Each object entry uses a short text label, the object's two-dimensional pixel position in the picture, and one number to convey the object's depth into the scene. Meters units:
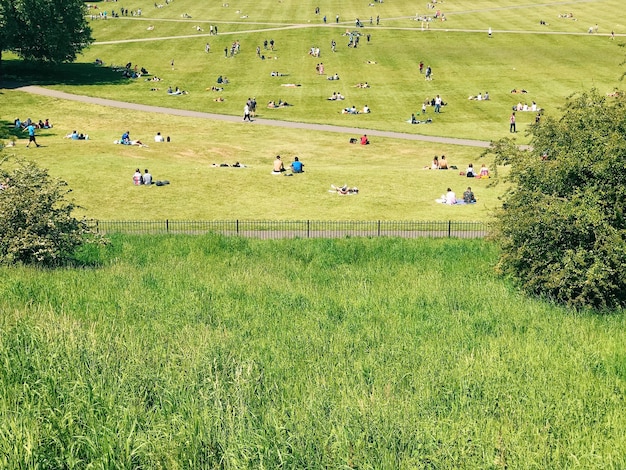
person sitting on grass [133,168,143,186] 38.91
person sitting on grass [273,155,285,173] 42.59
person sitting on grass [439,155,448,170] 46.62
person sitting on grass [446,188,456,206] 37.72
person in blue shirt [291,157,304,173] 43.12
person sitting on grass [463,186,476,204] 38.31
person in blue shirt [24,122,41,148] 46.41
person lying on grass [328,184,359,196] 39.34
